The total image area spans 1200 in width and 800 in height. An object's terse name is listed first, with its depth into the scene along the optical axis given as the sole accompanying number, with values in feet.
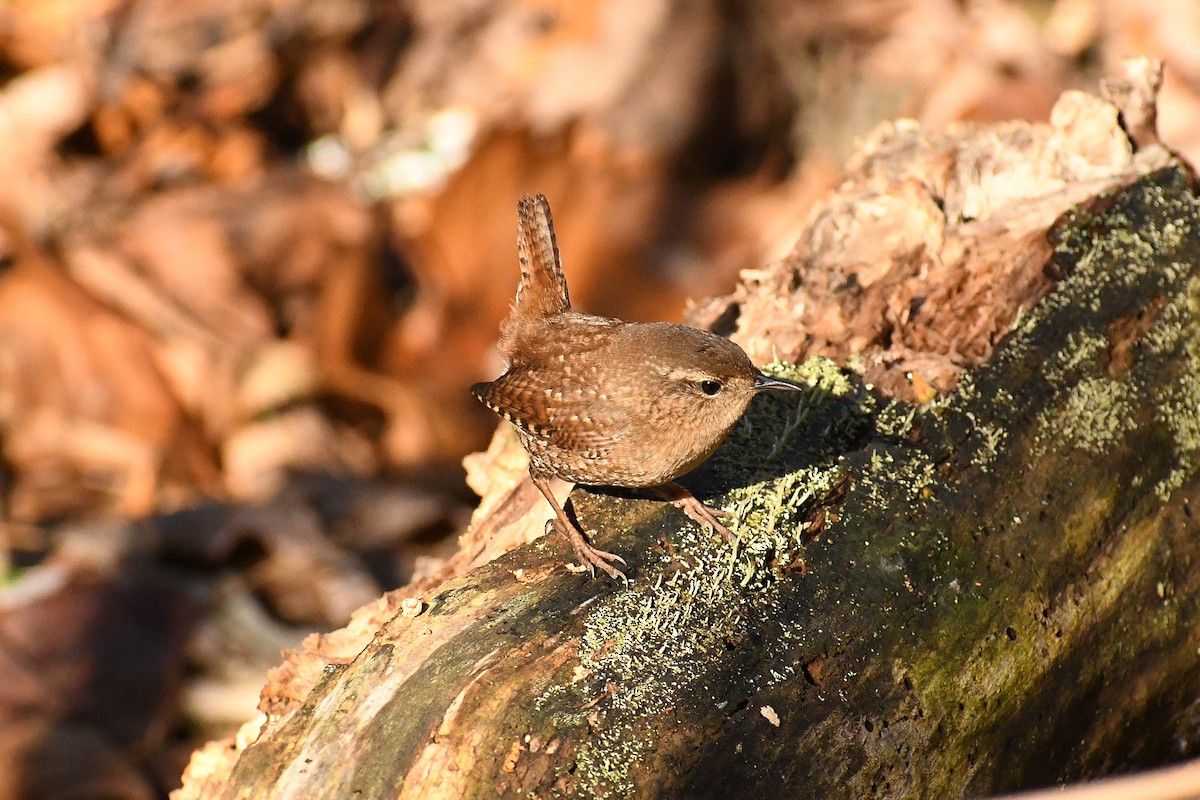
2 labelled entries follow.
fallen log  13.46
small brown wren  16.76
